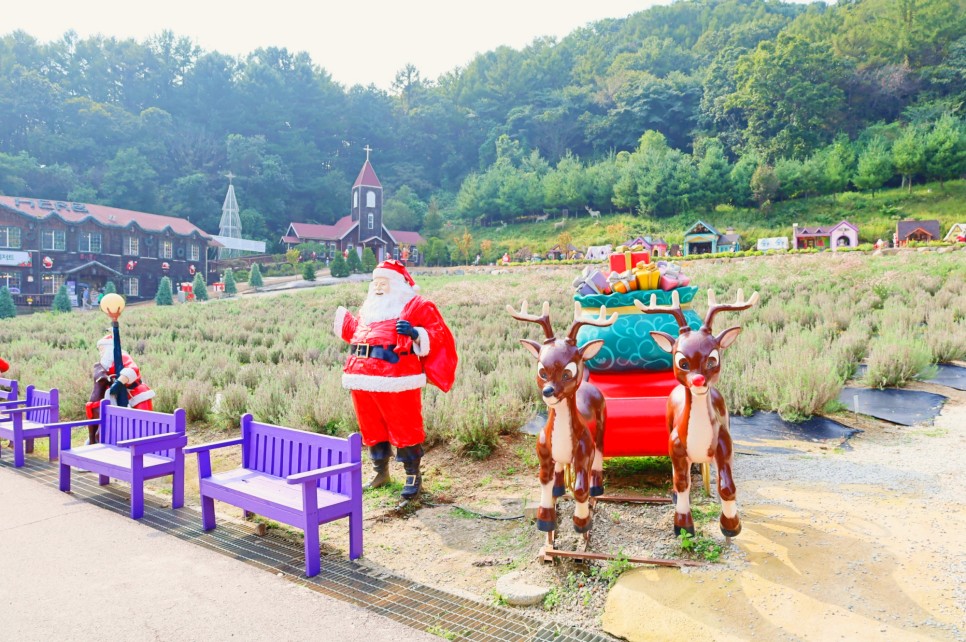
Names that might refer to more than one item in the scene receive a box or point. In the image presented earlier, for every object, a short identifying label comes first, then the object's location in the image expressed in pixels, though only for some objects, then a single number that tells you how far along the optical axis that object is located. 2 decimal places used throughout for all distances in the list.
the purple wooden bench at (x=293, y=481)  3.52
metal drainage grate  2.83
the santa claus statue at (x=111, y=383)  6.16
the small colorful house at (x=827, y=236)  34.50
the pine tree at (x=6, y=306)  28.55
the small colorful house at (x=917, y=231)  31.30
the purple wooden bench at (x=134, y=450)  4.60
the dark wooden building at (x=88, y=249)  35.97
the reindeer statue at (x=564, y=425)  3.37
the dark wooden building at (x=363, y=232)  58.55
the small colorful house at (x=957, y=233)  27.39
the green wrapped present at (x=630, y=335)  4.93
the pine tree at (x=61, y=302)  31.19
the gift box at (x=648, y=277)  4.96
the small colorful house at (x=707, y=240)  39.16
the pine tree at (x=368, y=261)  46.44
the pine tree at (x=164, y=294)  34.97
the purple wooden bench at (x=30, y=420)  6.21
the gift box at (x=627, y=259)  5.27
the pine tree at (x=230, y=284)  38.81
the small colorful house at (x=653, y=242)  36.22
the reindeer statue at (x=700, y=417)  3.22
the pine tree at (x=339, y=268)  42.72
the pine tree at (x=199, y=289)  36.47
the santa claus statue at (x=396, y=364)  4.55
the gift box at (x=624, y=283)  4.97
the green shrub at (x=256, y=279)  40.78
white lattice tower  59.50
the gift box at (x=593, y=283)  5.09
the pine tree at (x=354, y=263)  45.66
